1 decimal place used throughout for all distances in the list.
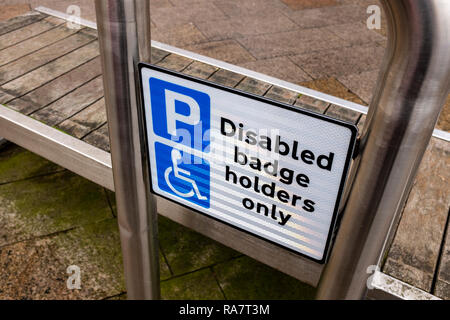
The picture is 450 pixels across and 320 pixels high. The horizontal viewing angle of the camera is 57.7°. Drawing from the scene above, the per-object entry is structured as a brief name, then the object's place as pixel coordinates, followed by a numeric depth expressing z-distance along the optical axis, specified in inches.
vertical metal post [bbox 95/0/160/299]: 35.9
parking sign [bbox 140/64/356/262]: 33.8
